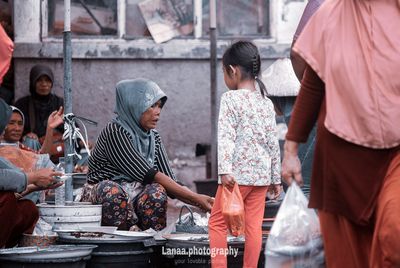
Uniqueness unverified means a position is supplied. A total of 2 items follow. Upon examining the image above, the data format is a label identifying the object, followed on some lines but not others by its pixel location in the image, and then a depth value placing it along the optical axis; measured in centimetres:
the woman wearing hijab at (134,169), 824
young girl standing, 751
